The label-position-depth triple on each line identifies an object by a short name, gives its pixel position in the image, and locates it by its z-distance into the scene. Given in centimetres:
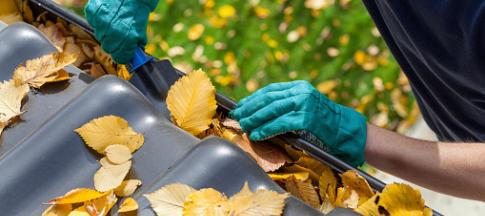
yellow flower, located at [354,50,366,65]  273
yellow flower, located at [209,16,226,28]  285
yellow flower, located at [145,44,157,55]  276
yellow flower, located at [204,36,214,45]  279
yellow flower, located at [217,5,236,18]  290
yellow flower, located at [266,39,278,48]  275
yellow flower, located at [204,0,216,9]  294
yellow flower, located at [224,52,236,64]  272
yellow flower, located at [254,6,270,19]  288
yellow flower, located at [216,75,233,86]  265
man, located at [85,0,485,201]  145
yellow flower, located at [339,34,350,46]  276
